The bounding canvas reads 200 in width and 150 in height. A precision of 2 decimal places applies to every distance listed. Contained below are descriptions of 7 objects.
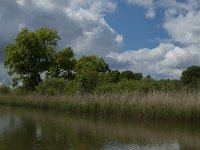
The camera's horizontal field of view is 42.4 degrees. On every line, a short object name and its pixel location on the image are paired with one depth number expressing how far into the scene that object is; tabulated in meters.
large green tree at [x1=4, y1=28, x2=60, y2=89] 30.91
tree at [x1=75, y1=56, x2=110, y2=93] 21.50
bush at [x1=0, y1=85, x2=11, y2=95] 34.55
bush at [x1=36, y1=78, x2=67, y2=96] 21.23
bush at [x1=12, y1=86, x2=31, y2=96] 30.37
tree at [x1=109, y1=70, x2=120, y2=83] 38.87
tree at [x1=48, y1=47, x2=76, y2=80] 33.65
